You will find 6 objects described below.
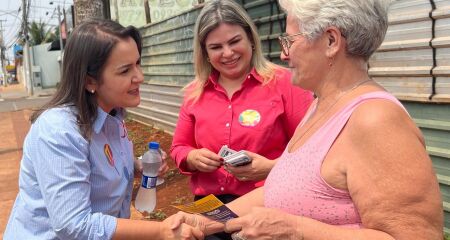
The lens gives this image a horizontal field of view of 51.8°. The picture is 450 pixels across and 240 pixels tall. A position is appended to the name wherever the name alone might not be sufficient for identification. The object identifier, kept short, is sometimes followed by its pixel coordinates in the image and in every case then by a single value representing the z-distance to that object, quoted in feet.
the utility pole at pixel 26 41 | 99.93
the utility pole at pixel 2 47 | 223.38
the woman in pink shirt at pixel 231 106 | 9.04
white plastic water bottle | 8.52
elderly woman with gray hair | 4.91
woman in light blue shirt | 6.32
